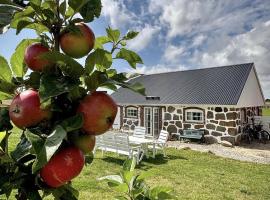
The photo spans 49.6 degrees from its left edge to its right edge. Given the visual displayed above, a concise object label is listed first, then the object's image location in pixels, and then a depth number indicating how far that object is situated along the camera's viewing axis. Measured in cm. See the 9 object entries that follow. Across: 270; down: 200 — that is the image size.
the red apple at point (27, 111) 79
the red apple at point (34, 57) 89
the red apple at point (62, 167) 75
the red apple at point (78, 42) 86
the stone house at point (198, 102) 1672
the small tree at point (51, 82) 76
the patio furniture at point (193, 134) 1695
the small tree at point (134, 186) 106
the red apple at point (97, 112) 80
